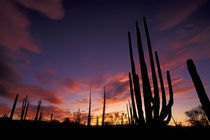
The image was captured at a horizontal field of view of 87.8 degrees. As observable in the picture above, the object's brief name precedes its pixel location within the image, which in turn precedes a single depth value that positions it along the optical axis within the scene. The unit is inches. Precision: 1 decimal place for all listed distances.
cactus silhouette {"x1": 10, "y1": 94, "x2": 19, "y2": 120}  825.5
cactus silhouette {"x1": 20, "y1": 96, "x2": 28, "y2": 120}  1054.7
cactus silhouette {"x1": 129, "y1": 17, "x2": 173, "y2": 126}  200.2
